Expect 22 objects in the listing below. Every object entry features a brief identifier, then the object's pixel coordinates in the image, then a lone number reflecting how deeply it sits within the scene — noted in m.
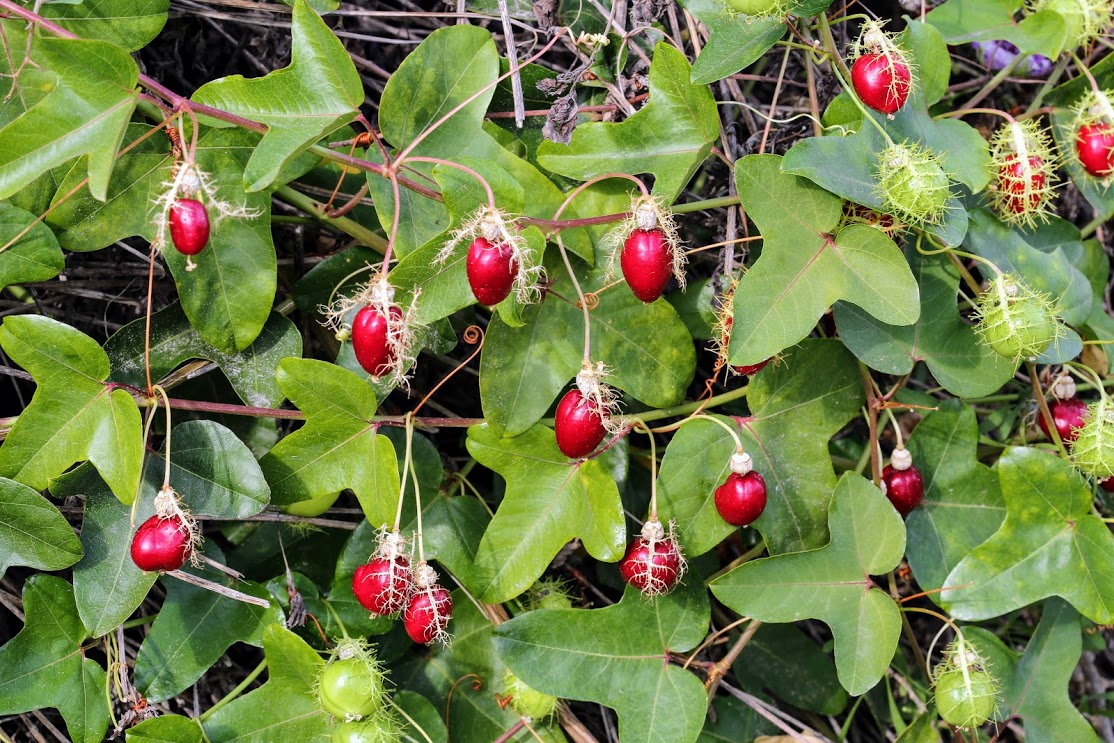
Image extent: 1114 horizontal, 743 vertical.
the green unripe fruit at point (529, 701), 0.83
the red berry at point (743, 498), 0.79
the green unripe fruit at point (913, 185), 0.77
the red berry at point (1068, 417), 0.84
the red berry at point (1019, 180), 0.81
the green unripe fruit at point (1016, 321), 0.79
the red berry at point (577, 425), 0.77
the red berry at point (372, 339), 0.74
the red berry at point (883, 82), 0.79
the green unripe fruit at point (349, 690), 0.78
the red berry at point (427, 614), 0.78
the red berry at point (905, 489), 0.83
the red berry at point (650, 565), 0.79
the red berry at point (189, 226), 0.73
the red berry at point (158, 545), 0.76
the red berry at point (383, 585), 0.78
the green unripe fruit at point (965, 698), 0.80
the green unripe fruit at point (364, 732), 0.79
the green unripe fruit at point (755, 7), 0.78
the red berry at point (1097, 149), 0.82
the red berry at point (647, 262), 0.76
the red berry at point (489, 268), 0.74
